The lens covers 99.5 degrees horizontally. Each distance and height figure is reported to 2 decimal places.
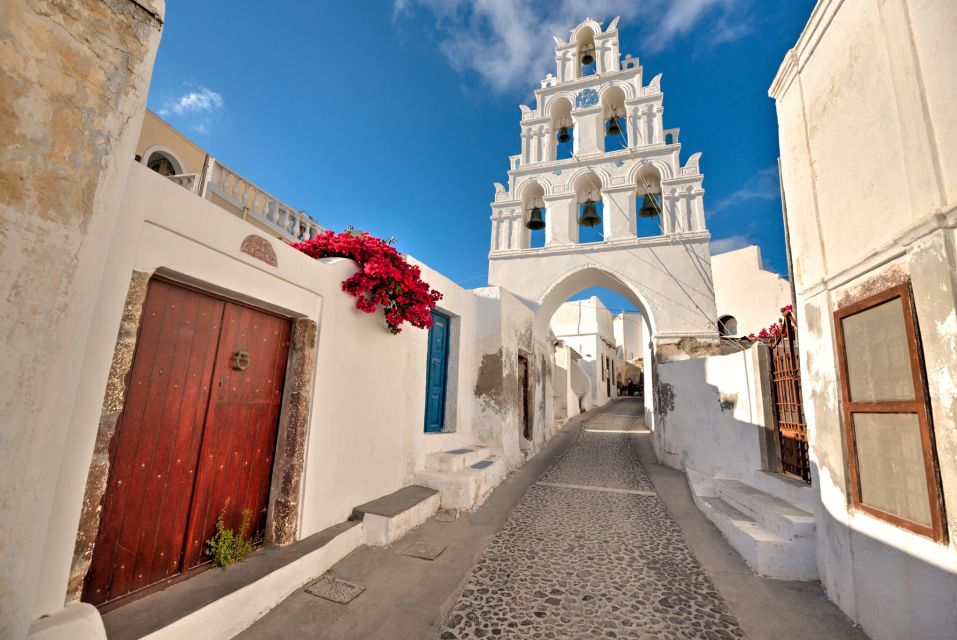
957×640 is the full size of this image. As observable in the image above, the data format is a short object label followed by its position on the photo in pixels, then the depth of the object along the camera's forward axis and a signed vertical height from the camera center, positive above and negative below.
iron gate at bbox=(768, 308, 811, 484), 4.49 +0.02
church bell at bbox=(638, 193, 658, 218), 10.91 +5.06
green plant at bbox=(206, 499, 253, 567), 2.85 -1.17
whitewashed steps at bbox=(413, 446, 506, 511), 5.12 -1.11
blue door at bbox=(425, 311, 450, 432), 6.25 +0.27
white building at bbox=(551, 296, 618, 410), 22.81 +3.56
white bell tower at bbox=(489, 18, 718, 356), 9.64 +5.25
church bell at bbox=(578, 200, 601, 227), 11.23 +4.96
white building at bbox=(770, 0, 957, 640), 2.16 +0.67
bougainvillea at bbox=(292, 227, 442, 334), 4.16 +1.13
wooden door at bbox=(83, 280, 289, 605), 2.37 -0.40
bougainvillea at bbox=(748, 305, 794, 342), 4.53 +0.95
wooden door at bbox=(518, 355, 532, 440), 9.05 -0.07
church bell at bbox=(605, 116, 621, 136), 11.76 +7.78
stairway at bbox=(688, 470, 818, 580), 3.40 -1.17
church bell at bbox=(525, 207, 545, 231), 11.40 +4.80
